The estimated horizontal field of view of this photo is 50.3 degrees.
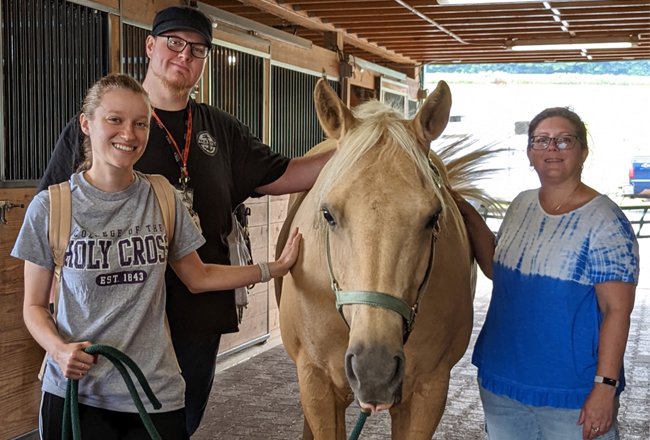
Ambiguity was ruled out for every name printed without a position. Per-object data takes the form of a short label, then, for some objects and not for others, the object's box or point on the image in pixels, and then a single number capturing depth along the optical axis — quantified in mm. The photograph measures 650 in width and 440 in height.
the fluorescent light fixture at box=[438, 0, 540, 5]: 4922
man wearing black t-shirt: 1876
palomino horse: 1310
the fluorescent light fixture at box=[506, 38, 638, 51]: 6742
